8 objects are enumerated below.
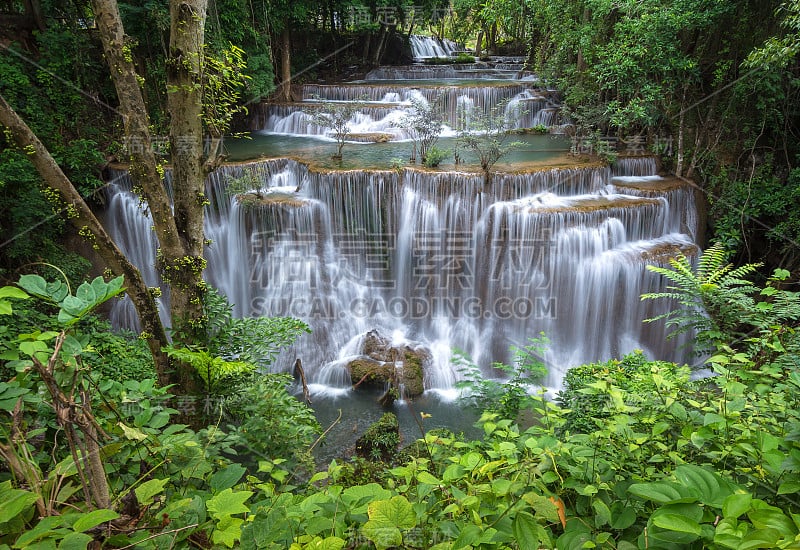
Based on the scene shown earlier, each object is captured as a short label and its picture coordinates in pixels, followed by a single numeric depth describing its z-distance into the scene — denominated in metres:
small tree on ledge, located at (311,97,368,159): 9.53
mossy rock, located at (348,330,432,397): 7.13
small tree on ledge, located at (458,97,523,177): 8.25
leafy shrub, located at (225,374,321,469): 3.06
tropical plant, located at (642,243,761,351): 3.81
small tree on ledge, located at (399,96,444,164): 8.99
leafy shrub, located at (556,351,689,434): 3.72
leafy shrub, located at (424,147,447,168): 8.72
